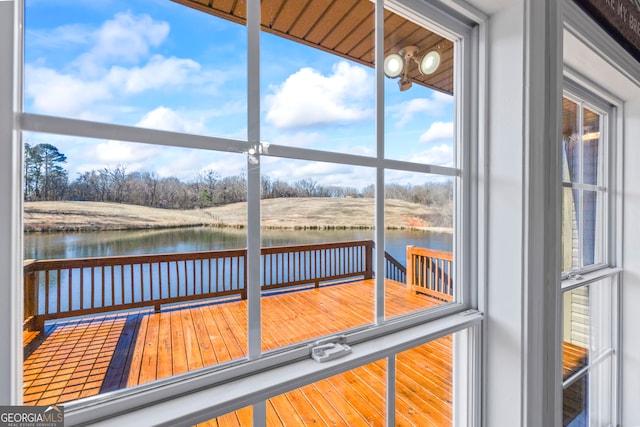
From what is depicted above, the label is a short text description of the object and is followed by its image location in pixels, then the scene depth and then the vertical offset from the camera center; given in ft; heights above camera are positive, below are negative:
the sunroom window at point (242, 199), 1.85 +0.09
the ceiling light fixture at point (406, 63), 3.22 +1.72
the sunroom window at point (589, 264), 5.32 -1.05
